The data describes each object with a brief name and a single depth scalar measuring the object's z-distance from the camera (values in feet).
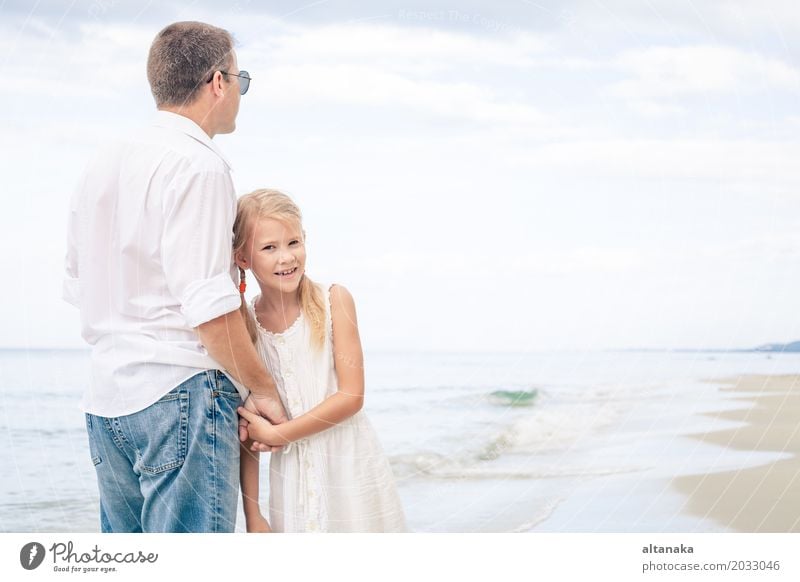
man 5.27
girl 5.85
